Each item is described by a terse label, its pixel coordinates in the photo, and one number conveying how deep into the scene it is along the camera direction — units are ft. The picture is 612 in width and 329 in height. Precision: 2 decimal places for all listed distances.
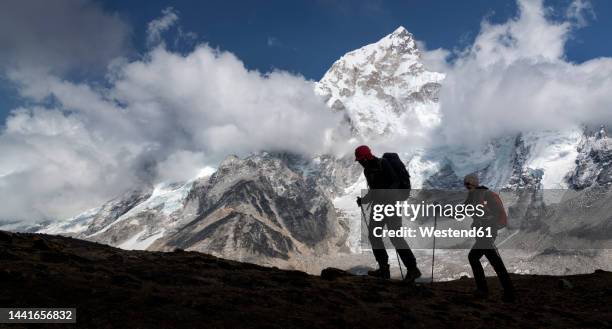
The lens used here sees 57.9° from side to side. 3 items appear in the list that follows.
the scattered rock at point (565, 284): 73.02
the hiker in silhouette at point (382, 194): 57.72
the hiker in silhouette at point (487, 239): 58.70
